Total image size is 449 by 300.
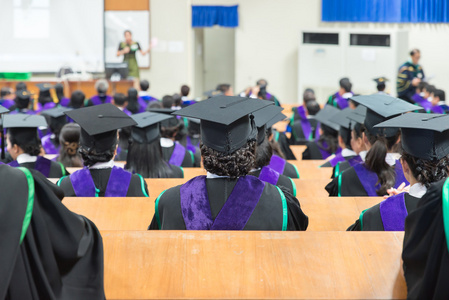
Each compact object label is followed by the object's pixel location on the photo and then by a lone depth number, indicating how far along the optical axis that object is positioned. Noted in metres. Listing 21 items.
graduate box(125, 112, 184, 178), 4.80
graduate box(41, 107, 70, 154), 6.98
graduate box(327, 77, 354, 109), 10.70
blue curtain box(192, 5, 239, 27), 15.03
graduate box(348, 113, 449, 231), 2.82
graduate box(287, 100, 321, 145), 8.41
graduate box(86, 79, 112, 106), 10.58
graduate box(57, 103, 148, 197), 3.87
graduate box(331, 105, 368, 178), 4.62
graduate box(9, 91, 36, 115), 8.96
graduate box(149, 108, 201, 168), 5.75
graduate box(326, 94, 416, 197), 3.79
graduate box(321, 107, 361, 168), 5.16
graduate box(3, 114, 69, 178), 4.74
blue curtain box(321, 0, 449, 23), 13.93
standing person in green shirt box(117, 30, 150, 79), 13.89
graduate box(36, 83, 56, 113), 10.46
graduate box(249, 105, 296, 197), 3.80
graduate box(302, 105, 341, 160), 6.31
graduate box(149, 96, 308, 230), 2.71
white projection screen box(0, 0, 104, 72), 14.48
